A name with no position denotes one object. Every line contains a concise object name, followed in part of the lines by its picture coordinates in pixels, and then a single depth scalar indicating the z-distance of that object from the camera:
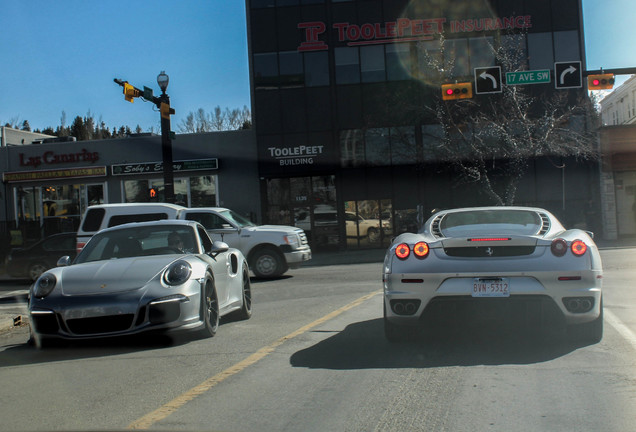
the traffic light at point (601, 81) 18.66
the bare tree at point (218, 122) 65.50
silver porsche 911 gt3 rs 6.51
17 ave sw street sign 19.69
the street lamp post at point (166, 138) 18.61
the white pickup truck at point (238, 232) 15.59
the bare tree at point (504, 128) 27.77
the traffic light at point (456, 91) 19.09
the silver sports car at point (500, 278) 5.85
